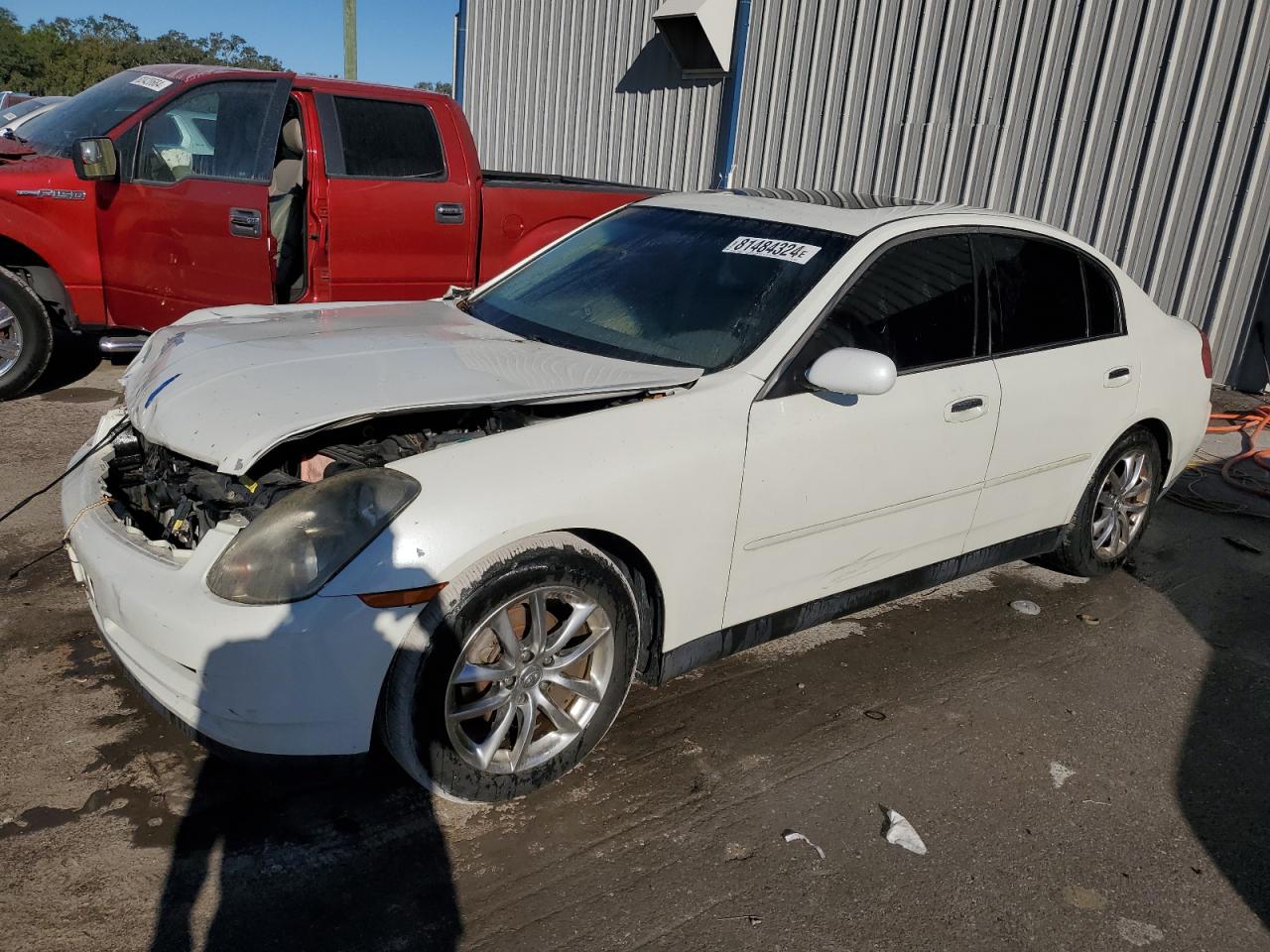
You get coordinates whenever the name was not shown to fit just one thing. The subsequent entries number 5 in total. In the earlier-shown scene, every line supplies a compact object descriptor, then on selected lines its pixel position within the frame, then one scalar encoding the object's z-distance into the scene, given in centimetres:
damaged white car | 256
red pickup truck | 614
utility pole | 1365
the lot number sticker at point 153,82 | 647
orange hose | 661
